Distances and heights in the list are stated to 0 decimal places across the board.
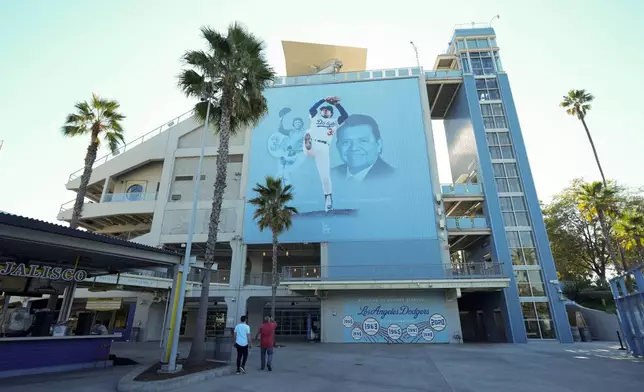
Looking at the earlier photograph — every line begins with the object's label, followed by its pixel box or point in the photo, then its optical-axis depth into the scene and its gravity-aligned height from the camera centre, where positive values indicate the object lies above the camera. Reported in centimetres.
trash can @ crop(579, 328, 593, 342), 2461 -100
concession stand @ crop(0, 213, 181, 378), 834 +148
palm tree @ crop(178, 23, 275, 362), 1418 +991
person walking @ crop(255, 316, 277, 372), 1050 -45
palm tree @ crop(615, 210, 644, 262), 2641 +698
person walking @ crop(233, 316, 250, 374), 1016 -59
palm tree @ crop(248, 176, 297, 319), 2311 +730
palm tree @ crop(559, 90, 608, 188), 3334 +2052
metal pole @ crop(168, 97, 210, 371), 955 +46
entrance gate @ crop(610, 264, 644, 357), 1241 +58
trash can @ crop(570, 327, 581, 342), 2407 -97
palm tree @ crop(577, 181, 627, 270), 2768 +929
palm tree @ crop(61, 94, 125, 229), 2006 +1117
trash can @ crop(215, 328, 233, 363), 1198 -91
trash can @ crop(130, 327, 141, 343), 2604 -98
